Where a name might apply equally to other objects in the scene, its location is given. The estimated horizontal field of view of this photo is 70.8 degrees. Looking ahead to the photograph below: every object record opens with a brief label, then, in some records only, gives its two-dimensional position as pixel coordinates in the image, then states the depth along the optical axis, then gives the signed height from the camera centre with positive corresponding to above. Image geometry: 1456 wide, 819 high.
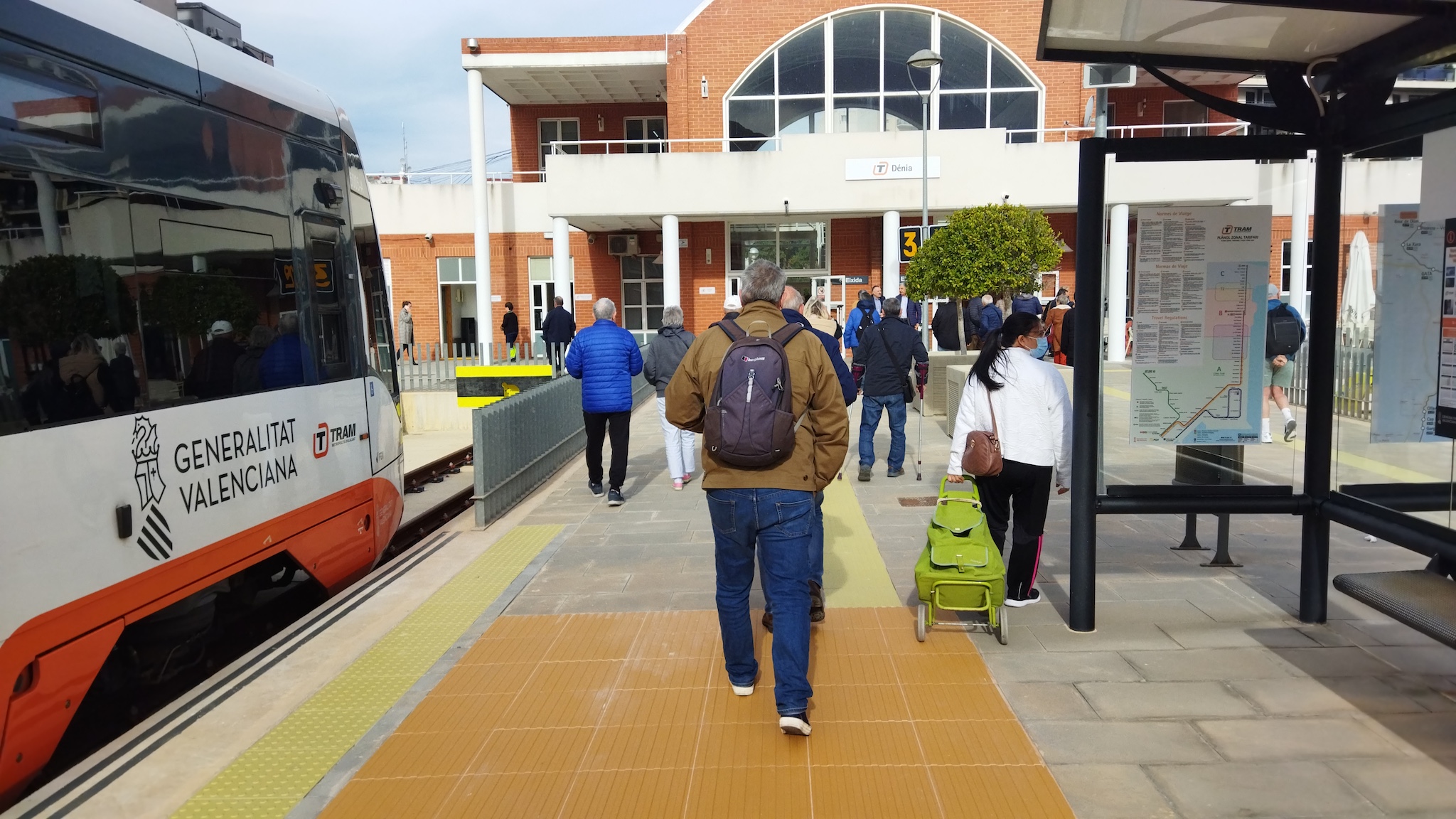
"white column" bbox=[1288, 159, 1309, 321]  5.77 +0.44
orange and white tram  3.79 -0.20
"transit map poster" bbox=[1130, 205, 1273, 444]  5.49 -0.19
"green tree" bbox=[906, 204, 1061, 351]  16.67 +0.67
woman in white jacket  5.50 -0.68
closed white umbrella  5.14 -0.07
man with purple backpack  4.07 -0.60
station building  24.89 +3.51
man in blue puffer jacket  9.34 -0.64
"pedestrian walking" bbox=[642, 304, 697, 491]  9.66 -0.60
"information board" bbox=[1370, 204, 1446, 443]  4.76 -0.20
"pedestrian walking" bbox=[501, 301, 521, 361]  28.72 -0.58
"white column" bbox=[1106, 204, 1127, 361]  5.58 -0.20
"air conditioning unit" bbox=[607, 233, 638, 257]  30.08 +1.70
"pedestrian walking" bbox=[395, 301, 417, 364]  28.00 -0.52
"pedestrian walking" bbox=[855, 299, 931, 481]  9.83 -0.62
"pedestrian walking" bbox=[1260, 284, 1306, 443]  6.54 -0.37
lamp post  18.22 +4.11
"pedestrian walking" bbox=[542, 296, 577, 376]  21.92 -0.54
